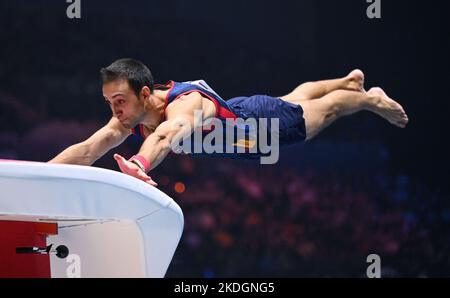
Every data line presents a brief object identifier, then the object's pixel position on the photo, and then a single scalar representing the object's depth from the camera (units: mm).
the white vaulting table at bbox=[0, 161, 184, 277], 4824
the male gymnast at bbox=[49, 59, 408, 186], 6105
